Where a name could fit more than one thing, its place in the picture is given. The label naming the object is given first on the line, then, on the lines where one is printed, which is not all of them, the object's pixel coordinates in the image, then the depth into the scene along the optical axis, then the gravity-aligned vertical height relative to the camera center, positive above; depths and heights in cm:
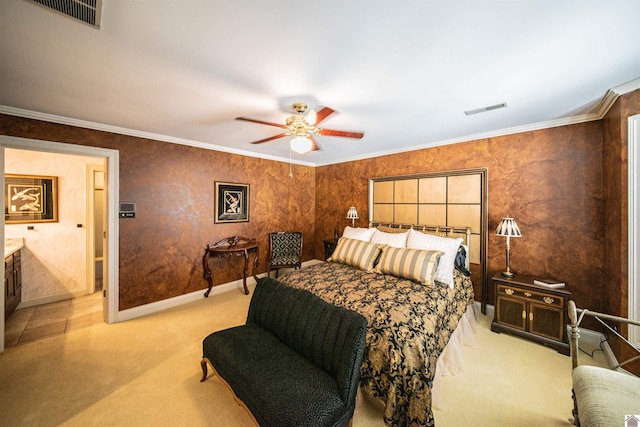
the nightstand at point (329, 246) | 446 -69
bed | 149 -78
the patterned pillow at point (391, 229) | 370 -29
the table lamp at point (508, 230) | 266 -20
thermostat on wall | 304 -2
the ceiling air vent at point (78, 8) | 113 +101
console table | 374 -67
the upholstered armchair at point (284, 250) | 418 -77
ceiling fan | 209 +80
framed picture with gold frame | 339 +14
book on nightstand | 246 -76
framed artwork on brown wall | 395 +14
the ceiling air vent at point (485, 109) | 226 +106
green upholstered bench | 126 -103
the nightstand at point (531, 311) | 234 -106
